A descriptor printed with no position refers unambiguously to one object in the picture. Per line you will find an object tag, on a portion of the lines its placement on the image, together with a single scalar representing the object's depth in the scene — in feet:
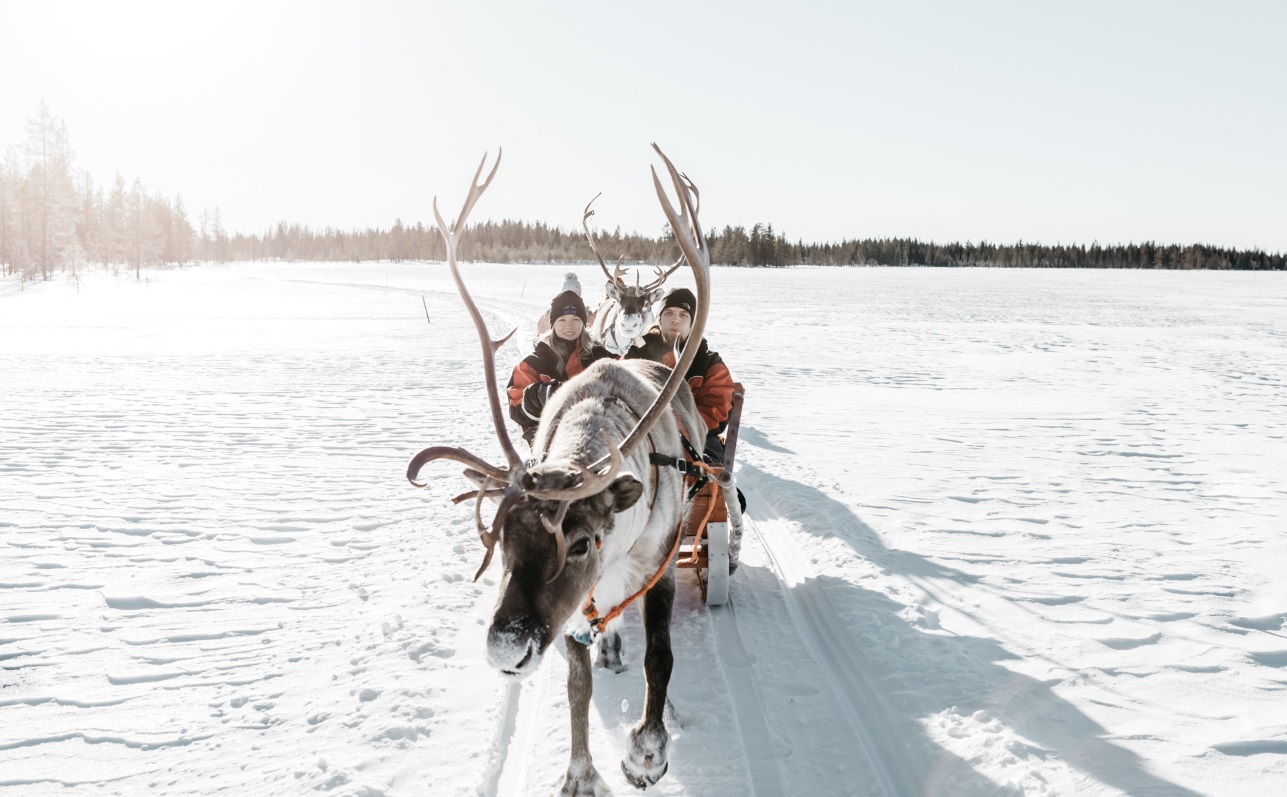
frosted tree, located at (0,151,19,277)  204.54
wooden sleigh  15.69
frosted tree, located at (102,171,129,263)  255.50
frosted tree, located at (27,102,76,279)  191.01
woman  20.36
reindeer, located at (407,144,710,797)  8.48
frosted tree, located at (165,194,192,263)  362.12
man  18.30
